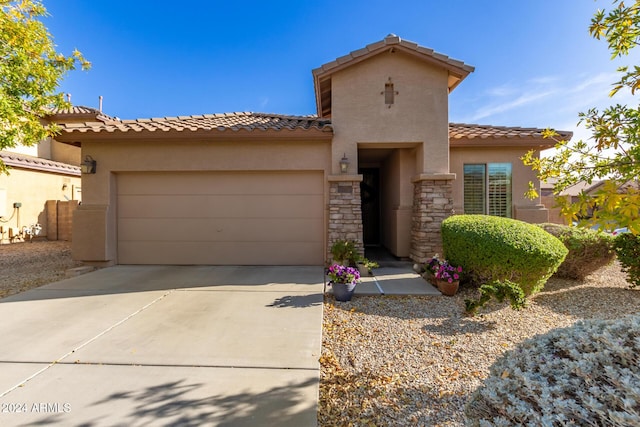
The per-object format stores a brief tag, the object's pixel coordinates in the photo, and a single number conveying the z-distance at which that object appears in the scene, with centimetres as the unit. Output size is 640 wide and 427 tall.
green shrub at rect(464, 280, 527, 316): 420
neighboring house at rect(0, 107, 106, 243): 1219
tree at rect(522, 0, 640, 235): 206
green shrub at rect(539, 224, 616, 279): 587
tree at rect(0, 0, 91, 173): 525
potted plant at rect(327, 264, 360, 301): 496
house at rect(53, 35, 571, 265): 724
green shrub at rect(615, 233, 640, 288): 538
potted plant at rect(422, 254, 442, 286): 566
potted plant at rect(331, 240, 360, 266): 643
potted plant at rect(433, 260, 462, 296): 524
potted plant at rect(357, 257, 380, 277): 644
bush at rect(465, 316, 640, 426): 119
